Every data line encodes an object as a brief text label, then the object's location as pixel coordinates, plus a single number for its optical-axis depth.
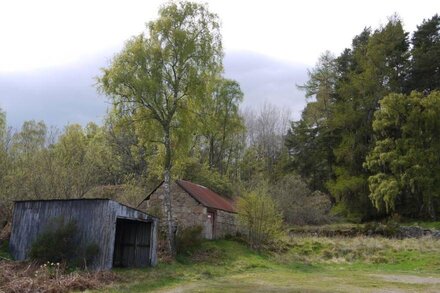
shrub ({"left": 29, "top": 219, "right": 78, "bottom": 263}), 17.98
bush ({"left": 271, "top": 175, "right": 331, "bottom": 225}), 40.31
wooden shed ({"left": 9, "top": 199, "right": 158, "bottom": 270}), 18.45
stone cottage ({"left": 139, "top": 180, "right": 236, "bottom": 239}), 28.06
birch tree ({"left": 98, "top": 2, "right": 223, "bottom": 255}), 23.02
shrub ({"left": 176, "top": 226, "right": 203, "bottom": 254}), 24.06
